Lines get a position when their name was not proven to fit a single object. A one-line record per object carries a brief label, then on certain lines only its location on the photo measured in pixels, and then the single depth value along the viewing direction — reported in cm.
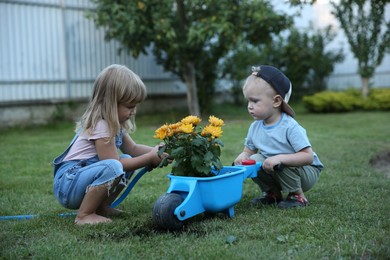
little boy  334
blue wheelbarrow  274
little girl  307
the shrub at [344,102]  1227
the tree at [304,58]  1448
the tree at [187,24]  884
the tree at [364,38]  1238
